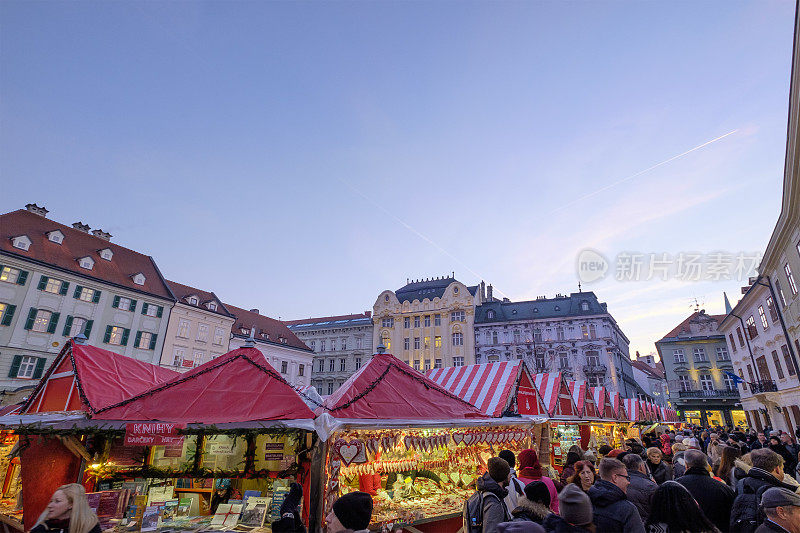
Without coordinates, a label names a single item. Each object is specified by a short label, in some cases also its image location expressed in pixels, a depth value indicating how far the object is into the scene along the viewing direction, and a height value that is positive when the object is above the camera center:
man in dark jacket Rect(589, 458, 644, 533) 3.60 -0.81
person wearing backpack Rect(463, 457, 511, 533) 4.55 -0.96
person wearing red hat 5.63 -0.69
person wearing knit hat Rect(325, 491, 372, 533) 3.22 -0.77
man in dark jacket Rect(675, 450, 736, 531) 4.65 -0.82
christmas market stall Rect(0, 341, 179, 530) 7.82 +0.02
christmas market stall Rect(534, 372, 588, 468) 16.19 +0.20
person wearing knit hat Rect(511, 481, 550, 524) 3.72 -0.78
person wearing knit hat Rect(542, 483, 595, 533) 3.07 -0.71
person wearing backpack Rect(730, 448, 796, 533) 4.23 -0.73
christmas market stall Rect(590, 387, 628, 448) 20.98 -0.35
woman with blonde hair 3.71 -0.90
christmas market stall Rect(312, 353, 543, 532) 7.92 -0.67
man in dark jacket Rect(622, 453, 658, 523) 4.86 -0.81
